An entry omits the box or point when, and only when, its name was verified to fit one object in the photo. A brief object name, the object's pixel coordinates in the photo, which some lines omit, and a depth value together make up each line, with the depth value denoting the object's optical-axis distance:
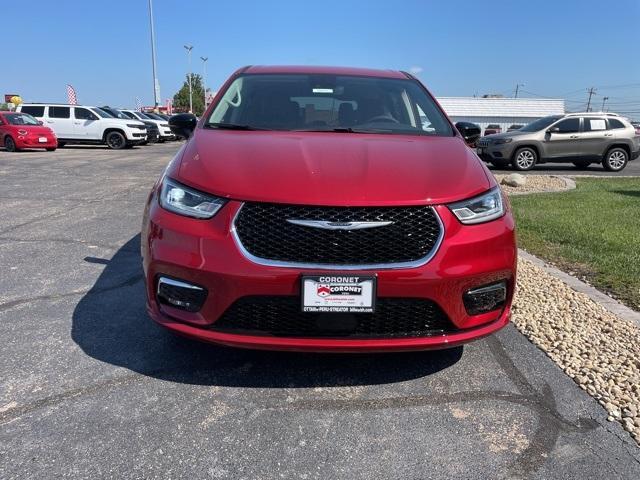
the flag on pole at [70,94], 32.42
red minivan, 2.39
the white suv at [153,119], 27.08
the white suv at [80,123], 21.94
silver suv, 15.40
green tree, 75.25
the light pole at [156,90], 38.50
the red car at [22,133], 19.06
